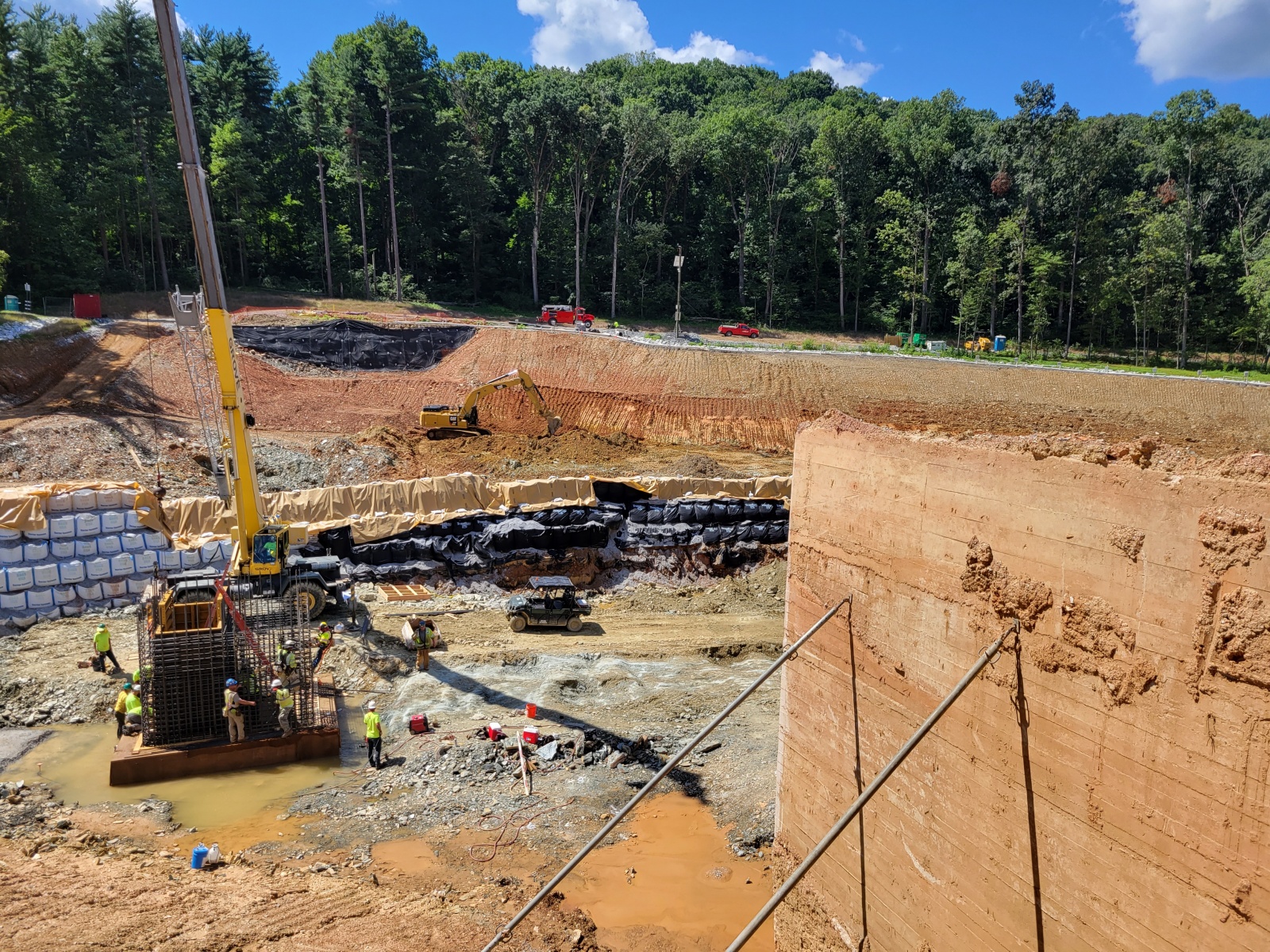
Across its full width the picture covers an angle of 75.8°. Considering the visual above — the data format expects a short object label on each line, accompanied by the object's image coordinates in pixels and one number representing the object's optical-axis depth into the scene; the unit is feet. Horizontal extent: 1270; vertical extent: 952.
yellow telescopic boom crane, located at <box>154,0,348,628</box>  49.67
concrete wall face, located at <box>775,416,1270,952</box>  16.74
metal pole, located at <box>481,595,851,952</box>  23.52
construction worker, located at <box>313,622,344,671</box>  55.11
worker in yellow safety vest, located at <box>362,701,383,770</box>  45.16
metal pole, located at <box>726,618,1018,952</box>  18.60
